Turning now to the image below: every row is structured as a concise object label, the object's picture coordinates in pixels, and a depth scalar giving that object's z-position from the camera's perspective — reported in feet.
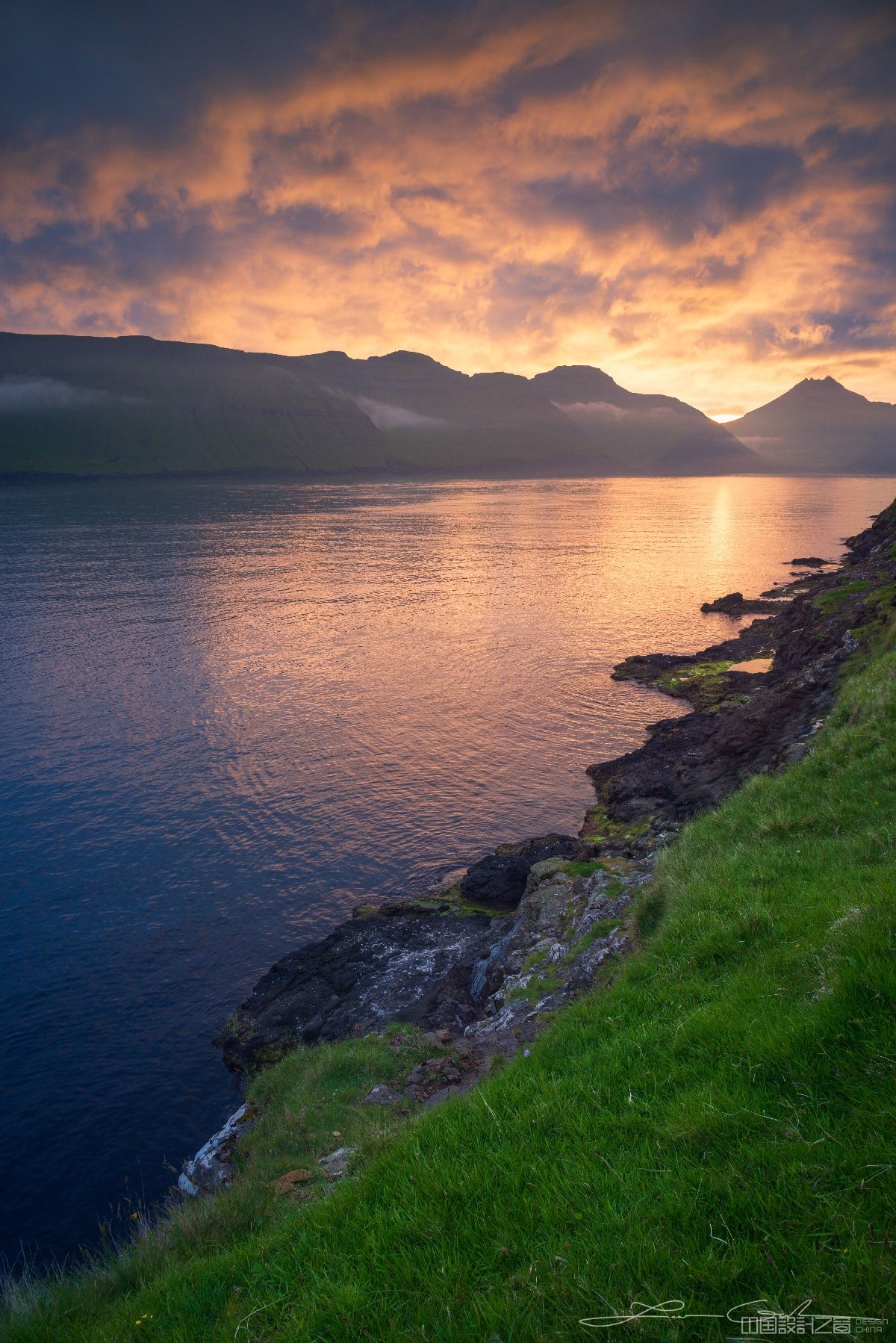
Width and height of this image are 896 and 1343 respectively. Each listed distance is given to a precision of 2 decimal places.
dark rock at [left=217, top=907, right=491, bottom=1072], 61.87
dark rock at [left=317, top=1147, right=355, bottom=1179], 31.15
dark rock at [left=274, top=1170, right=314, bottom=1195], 31.25
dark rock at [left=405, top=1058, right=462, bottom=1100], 42.09
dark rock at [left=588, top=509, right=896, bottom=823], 88.84
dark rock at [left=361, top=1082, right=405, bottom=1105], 41.93
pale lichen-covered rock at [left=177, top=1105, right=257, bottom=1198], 45.20
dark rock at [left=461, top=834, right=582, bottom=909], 79.82
